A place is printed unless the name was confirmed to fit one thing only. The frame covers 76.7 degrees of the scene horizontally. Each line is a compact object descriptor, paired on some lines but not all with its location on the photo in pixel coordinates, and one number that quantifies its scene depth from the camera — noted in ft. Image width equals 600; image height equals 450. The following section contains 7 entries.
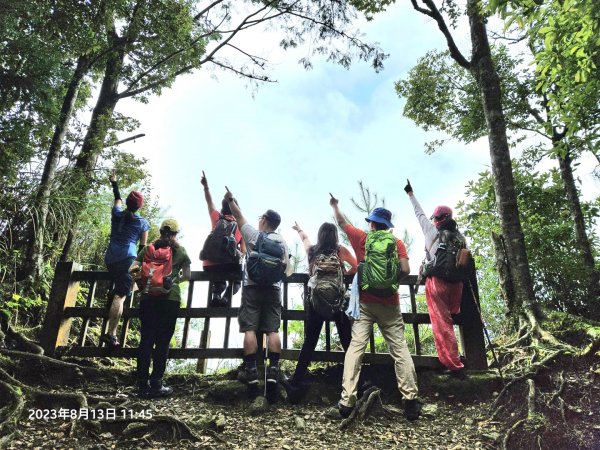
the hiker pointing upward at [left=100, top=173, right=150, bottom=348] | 16.39
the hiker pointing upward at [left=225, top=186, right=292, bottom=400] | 14.64
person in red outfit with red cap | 15.49
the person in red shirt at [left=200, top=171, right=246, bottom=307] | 17.33
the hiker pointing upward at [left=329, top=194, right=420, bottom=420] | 13.56
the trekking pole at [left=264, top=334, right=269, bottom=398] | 14.52
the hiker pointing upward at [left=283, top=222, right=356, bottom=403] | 14.46
